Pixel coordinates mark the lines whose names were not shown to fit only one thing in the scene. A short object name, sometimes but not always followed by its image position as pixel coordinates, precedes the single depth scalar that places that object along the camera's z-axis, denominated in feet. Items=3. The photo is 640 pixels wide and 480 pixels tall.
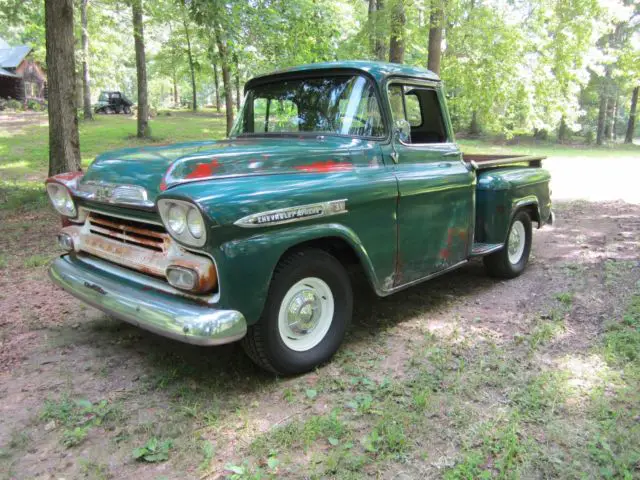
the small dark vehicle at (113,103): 107.45
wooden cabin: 114.93
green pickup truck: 8.73
